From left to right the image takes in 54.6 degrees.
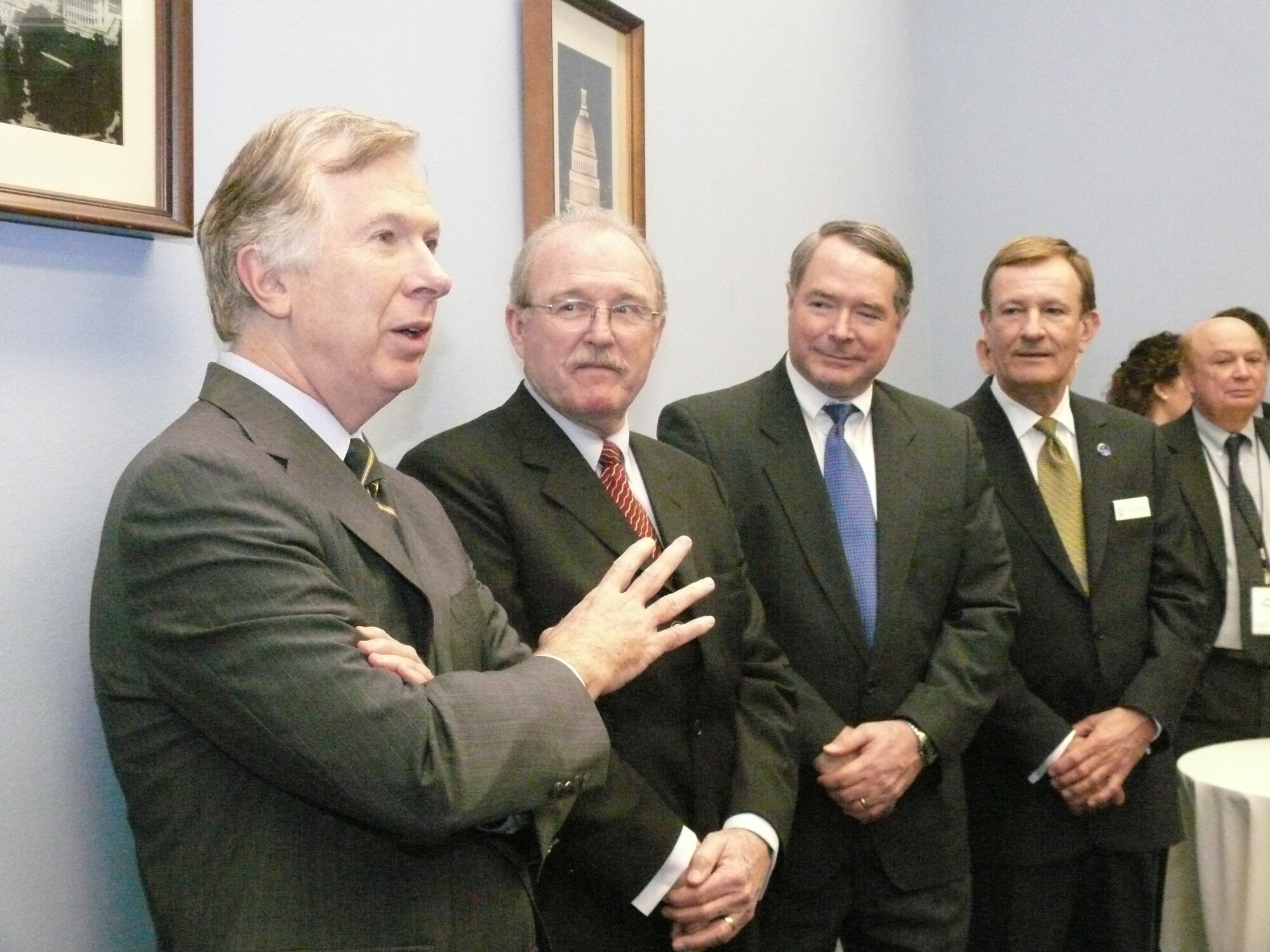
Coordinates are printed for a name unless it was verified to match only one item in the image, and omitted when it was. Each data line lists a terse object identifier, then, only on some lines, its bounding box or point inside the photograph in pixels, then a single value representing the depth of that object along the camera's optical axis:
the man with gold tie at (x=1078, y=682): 2.70
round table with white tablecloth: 2.61
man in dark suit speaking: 1.18
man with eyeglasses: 1.80
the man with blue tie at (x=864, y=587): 2.26
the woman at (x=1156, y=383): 4.09
